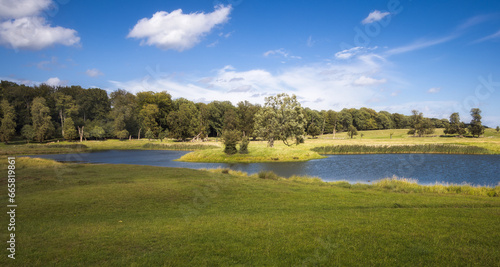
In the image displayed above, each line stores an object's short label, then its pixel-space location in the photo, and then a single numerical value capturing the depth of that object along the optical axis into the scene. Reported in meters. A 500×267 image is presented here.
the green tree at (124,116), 98.19
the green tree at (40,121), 82.94
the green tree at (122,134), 96.19
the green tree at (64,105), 96.06
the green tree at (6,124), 77.62
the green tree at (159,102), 114.31
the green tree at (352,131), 112.02
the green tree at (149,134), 98.84
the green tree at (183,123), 96.88
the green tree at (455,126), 93.81
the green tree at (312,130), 109.22
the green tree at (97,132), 95.59
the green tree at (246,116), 111.81
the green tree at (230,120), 105.98
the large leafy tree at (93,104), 105.32
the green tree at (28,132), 81.62
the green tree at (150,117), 103.44
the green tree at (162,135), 100.74
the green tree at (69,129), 88.69
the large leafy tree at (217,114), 117.50
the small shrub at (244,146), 55.38
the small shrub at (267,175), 25.71
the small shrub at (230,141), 54.01
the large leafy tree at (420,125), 102.12
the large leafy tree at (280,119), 61.31
